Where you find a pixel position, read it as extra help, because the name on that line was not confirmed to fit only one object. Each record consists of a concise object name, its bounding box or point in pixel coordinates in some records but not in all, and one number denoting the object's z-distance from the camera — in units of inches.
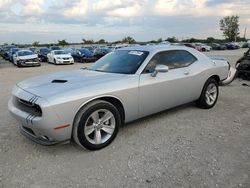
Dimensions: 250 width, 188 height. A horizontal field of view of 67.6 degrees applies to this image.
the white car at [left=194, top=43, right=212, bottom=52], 1223.8
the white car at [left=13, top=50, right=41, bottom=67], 597.5
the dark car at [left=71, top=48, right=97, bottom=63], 720.6
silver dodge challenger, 100.2
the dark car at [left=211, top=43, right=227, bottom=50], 1420.3
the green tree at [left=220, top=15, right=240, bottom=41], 2085.3
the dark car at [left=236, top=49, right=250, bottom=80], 282.6
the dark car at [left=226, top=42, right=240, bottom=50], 1446.0
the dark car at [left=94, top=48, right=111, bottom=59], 757.0
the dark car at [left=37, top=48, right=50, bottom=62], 781.3
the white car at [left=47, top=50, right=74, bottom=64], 649.8
